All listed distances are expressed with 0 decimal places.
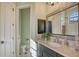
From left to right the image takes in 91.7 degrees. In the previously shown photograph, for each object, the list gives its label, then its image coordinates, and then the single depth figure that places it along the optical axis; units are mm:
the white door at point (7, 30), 1900
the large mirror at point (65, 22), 1552
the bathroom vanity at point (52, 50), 1390
